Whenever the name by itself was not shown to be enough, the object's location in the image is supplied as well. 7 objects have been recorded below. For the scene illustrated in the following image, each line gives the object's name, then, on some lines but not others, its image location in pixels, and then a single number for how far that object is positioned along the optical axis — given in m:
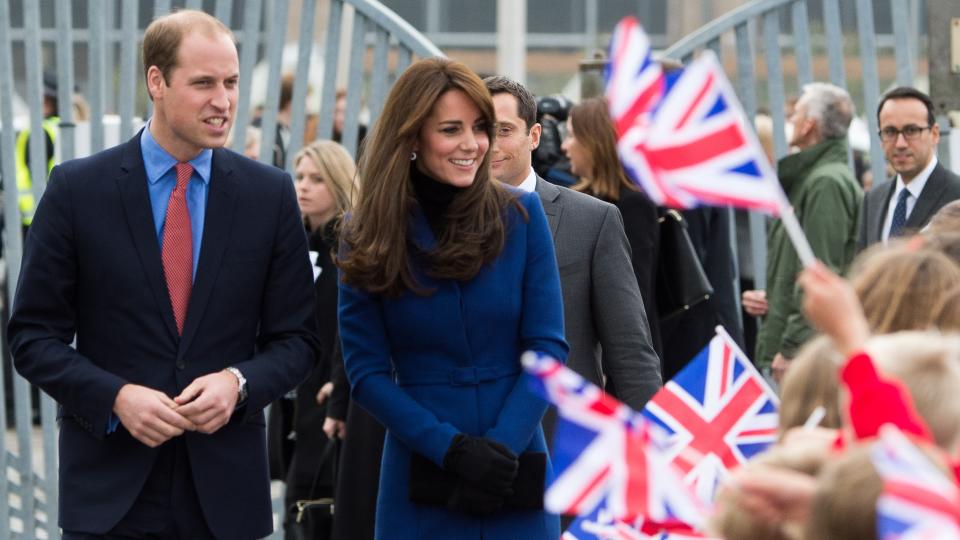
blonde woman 12.80
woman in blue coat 8.12
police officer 20.28
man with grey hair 14.55
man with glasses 13.47
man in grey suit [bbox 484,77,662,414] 9.31
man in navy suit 8.27
